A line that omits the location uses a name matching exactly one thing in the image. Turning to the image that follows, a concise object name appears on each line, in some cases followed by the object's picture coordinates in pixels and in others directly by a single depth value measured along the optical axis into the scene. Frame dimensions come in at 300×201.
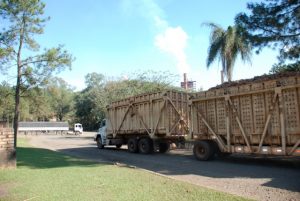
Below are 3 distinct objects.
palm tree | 26.56
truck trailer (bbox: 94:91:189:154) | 18.56
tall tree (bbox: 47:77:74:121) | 98.31
